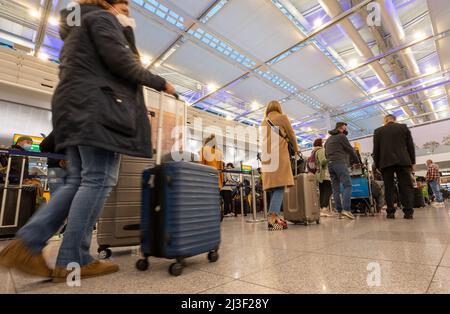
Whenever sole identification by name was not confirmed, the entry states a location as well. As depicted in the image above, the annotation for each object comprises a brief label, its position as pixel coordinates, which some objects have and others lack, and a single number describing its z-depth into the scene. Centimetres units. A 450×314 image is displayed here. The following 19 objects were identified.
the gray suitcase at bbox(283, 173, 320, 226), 318
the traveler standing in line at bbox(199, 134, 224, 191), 418
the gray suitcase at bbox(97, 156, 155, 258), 158
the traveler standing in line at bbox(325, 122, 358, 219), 378
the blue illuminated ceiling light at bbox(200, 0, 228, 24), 423
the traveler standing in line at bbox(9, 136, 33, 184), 306
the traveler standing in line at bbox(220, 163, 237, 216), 633
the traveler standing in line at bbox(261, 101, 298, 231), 260
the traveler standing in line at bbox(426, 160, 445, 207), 658
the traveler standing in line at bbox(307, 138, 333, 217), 462
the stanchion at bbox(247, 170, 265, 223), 400
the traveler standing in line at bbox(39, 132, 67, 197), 200
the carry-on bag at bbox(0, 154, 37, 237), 280
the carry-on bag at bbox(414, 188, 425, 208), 618
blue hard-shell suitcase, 114
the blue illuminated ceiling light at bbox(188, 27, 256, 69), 497
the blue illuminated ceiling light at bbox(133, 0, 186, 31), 414
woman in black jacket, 99
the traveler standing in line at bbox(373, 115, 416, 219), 338
